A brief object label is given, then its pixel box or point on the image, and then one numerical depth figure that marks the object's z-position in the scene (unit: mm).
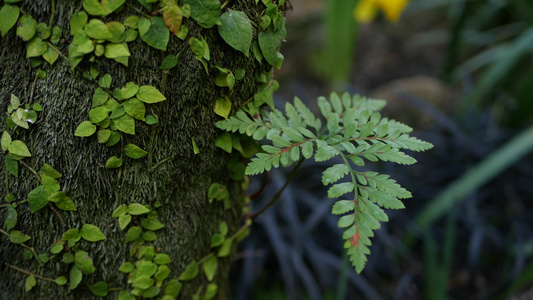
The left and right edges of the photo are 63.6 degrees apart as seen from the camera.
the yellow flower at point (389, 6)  2438
